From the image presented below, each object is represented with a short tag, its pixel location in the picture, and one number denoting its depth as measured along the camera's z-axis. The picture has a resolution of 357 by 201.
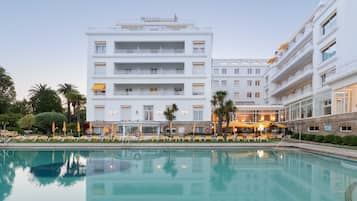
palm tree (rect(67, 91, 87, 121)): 42.41
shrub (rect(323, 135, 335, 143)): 19.55
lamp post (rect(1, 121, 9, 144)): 35.14
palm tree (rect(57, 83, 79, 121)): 50.24
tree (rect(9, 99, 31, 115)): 45.90
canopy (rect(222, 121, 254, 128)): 29.42
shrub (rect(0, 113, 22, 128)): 35.91
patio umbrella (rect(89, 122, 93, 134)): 30.19
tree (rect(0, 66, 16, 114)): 43.12
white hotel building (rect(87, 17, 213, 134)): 33.03
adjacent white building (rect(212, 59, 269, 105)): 48.22
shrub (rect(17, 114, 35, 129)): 31.25
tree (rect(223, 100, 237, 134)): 26.38
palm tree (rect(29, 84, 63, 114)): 47.84
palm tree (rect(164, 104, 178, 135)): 29.35
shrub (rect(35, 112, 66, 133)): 31.61
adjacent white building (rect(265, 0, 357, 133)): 20.05
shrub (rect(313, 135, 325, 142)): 21.19
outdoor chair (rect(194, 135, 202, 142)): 24.68
